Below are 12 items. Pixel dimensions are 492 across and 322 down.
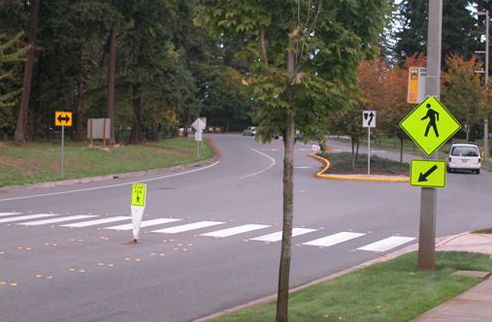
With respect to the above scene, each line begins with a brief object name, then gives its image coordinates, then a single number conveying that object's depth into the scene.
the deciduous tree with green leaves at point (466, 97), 50.72
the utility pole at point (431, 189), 10.70
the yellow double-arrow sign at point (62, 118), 32.50
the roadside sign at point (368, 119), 34.16
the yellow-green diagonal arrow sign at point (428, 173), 10.60
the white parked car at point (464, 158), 39.75
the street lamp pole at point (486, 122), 48.71
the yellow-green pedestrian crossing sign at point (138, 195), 14.14
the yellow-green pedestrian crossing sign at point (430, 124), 10.58
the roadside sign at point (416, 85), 11.32
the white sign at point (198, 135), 49.88
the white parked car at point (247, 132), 111.50
